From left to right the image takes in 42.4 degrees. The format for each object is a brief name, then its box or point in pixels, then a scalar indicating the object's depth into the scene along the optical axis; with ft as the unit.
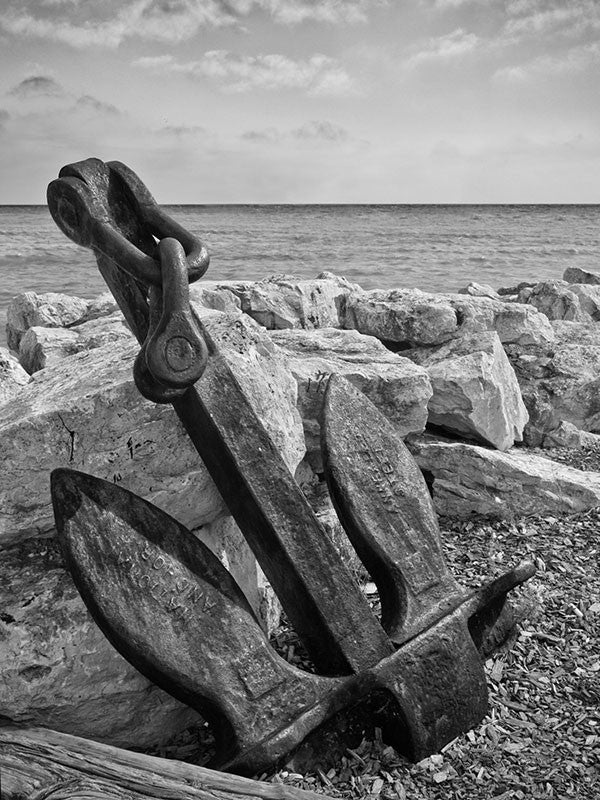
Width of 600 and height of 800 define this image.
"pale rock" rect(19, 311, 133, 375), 14.95
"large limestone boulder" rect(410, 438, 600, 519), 12.47
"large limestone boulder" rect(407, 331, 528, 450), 13.84
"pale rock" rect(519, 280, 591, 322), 26.27
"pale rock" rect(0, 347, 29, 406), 12.13
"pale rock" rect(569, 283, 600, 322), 27.58
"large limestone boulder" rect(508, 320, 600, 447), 16.38
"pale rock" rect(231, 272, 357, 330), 20.76
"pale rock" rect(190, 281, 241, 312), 19.60
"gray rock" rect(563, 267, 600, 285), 38.60
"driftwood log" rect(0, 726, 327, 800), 6.14
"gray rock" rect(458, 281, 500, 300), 33.76
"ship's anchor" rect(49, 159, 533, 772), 6.97
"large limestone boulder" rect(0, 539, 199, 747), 7.75
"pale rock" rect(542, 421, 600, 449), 15.66
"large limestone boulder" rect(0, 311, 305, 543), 8.43
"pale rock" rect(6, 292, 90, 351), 24.23
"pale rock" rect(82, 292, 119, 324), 23.58
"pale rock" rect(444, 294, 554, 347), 18.27
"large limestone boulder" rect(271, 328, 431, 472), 11.79
